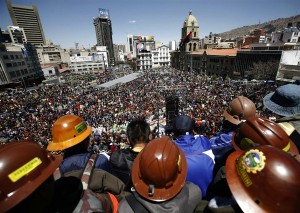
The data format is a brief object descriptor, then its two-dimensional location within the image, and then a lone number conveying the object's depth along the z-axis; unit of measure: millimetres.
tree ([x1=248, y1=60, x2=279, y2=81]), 32031
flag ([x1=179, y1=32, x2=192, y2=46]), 62347
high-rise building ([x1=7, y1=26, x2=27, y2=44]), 86438
